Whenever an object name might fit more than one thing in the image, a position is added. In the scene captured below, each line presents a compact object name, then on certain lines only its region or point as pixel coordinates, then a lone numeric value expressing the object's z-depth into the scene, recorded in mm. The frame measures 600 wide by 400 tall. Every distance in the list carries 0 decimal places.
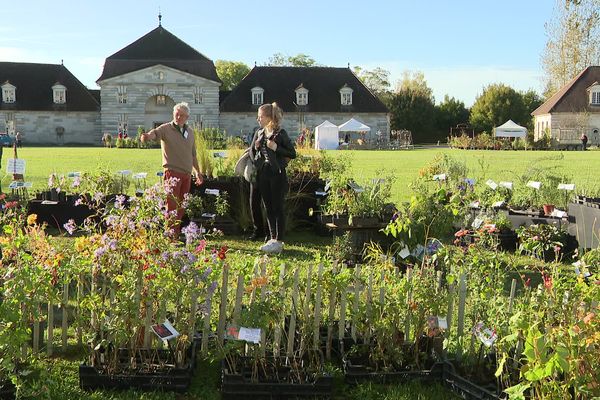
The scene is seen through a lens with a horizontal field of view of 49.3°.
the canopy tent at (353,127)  45188
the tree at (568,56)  49812
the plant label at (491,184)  8566
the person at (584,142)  45000
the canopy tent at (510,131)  51781
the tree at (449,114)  61769
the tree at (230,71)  73875
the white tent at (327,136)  41375
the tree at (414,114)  59719
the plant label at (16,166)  8898
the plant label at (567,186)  7891
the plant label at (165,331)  3412
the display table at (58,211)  8453
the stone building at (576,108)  49062
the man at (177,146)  7039
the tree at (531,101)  60494
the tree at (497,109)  59031
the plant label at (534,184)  8125
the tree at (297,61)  77688
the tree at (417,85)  60656
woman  6809
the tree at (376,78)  75062
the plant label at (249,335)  3389
